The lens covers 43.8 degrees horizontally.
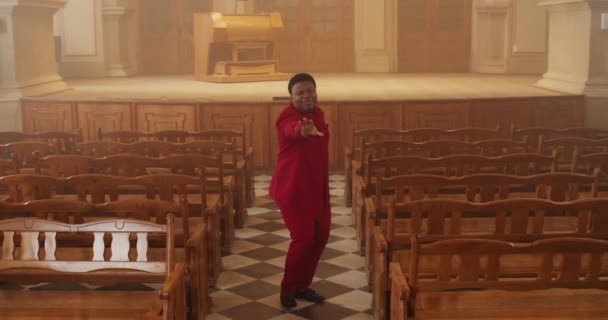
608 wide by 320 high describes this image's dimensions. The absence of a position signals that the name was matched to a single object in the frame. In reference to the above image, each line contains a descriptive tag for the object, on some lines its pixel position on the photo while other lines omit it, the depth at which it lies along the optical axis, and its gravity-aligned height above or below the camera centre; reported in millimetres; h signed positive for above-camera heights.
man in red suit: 4238 -513
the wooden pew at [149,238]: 3471 -803
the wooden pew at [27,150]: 5578 -466
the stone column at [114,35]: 13273 +922
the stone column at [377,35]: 13797 +929
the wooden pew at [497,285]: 2834 -786
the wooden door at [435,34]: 14062 +951
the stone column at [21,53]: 8891 +422
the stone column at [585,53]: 8531 +365
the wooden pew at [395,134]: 6145 -428
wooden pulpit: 11156 +611
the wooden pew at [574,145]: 5334 -438
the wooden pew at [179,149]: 5664 -473
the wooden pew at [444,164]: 4645 -494
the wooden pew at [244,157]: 6344 -625
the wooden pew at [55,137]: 6281 -410
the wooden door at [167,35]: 14289 +980
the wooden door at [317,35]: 14281 +961
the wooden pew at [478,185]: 3967 -532
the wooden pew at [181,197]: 4051 -605
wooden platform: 8672 -302
